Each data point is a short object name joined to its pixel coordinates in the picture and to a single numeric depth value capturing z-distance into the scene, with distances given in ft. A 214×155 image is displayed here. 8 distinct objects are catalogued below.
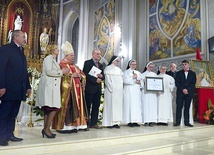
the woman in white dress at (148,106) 19.65
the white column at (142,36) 34.37
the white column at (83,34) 47.03
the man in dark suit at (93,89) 16.90
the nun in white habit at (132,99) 18.78
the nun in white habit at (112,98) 17.79
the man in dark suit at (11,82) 10.52
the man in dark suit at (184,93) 19.75
